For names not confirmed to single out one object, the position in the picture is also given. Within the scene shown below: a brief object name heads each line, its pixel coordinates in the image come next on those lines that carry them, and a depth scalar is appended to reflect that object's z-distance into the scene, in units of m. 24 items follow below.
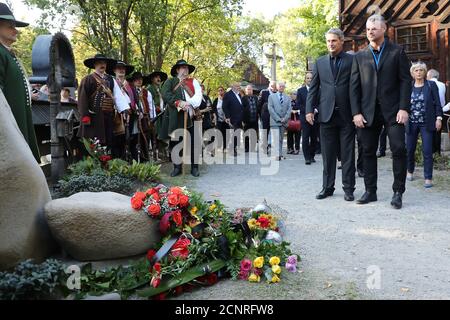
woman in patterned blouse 7.52
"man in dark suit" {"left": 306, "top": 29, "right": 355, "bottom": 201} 6.56
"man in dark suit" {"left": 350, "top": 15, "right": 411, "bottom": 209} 5.99
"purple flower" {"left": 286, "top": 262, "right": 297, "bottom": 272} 3.85
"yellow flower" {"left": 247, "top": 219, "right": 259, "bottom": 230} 4.45
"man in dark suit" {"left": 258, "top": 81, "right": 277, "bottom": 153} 13.98
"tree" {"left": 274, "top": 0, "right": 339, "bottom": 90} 21.50
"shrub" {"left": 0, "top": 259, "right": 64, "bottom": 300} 2.85
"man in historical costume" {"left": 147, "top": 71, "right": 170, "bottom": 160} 11.04
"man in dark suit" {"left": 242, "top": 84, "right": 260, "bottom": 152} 14.10
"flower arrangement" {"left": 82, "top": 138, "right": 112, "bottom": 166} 7.70
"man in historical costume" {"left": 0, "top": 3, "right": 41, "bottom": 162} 4.69
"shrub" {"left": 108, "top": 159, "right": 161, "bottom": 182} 7.58
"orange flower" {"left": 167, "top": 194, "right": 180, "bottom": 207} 4.20
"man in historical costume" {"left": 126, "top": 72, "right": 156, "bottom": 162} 9.84
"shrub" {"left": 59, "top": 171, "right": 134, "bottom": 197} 6.66
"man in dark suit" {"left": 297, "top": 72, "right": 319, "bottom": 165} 11.19
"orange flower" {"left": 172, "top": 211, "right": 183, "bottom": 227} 4.11
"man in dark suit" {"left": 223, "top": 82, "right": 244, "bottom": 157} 13.73
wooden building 13.70
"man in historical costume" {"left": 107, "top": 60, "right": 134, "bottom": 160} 8.68
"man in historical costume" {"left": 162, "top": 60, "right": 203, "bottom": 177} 9.05
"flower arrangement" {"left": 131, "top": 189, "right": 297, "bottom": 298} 3.63
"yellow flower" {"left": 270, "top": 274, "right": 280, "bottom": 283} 3.62
